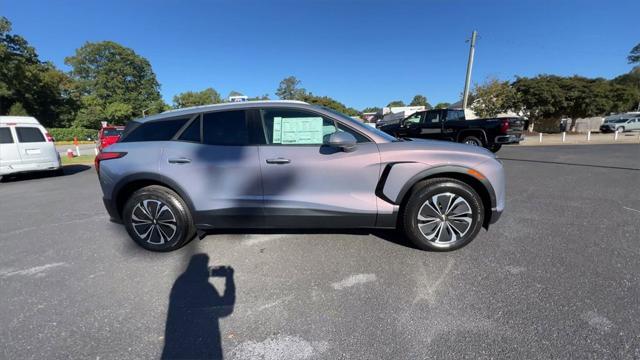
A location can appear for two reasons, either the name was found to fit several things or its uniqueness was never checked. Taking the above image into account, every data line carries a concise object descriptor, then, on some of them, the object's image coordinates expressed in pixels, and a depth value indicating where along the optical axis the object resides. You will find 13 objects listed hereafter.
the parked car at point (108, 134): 12.82
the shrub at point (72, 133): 38.97
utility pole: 20.30
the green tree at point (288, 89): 86.00
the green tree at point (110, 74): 57.59
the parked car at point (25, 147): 8.13
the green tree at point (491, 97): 27.06
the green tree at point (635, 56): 65.88
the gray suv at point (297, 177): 3.00
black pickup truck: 9.88
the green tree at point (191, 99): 80.85
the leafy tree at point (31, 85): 36.44
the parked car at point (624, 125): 26.75
